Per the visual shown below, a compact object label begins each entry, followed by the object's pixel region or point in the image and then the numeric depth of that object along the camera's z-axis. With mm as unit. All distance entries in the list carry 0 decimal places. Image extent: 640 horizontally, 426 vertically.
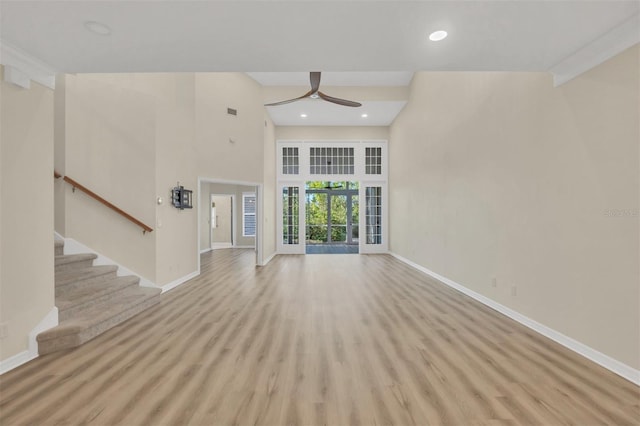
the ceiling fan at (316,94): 4535
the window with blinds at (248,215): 10703
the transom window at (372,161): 8719
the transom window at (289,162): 8648
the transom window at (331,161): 8680
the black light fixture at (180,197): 4785
